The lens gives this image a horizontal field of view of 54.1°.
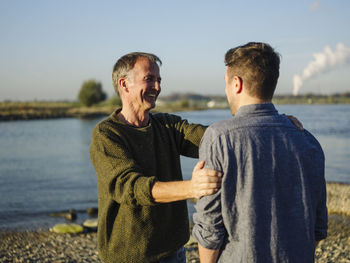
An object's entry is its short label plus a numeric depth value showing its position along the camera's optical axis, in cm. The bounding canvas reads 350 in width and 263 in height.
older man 252
